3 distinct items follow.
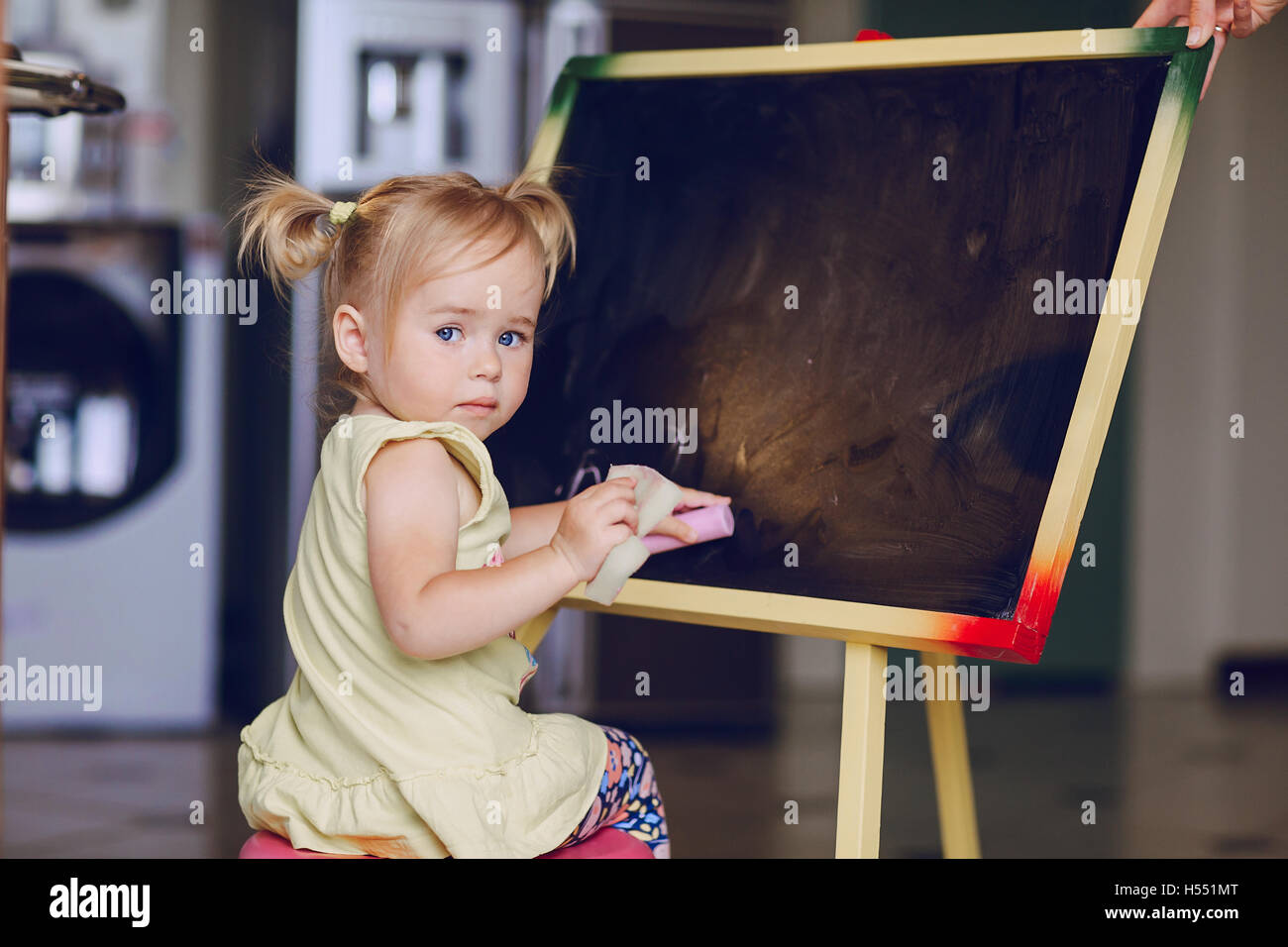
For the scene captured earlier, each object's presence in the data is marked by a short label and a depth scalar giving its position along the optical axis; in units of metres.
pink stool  2.10
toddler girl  2.06
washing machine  3.89
